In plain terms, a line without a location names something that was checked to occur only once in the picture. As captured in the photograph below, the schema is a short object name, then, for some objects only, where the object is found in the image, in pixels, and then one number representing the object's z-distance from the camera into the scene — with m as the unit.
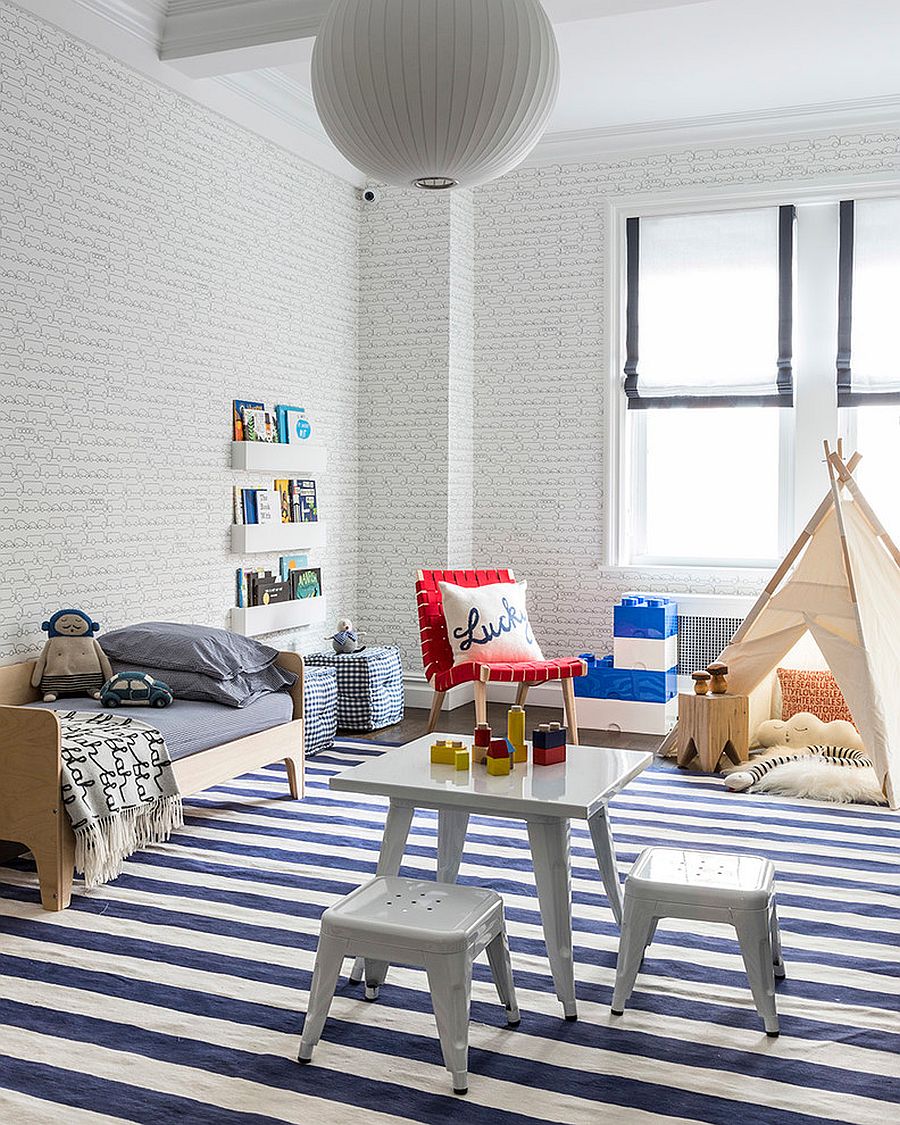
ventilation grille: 5.95
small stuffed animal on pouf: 5.71
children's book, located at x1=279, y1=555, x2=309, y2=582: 5.67
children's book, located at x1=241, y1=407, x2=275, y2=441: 5.32
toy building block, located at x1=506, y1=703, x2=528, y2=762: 2.97
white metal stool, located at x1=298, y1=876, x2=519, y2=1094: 2.19
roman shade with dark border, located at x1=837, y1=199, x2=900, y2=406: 5.72
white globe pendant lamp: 2.15
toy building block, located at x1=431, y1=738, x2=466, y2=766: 2.88
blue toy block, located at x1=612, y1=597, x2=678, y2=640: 5.57
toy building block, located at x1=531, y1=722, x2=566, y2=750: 2.90
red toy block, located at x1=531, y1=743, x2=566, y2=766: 2.90
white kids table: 2.54
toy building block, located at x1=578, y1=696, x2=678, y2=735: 5.58
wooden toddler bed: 3.16
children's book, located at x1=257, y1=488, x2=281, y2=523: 5.43
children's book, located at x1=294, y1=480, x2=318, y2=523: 5.78
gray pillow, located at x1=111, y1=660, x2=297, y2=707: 4.06
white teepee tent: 4.43
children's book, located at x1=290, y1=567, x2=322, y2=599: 5.76
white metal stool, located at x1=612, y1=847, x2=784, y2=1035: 2.43
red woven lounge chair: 5.01
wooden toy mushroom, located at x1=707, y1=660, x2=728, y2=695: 4.81
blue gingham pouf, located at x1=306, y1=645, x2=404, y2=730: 5.53
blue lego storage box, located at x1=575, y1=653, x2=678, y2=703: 5.58
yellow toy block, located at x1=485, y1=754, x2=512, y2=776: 2.79
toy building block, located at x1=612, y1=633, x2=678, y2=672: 5.58
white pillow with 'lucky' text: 5.23
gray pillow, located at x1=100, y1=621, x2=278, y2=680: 4.11
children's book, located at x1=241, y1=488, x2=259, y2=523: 5.33
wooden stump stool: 4.82
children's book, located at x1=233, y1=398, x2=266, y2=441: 5.27
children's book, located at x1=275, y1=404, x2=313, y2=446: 5.61
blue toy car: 3.88
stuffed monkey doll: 3.96
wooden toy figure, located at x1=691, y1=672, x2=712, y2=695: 4.86
